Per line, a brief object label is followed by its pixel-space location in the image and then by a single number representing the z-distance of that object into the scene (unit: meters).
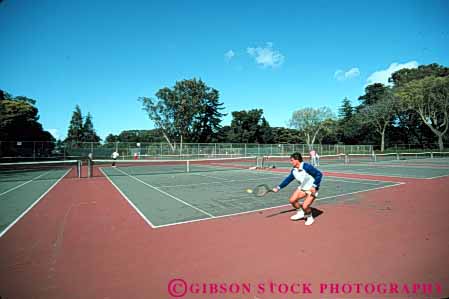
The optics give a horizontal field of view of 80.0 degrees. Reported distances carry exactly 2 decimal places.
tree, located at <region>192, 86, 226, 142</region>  51.28
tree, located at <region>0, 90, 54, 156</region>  27.42
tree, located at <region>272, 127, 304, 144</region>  66.44
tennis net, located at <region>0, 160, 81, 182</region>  15.25
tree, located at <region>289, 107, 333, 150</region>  60.06
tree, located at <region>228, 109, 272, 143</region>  61.25
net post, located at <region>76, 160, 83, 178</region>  14.92
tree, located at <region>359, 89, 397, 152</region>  50.90
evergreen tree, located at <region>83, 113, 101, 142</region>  66.94
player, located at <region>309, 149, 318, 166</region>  20.94
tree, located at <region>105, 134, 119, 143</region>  102.00
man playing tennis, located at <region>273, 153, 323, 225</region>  5.32
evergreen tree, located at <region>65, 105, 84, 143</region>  64.72
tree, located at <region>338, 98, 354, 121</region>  76.36
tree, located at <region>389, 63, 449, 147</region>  54.03
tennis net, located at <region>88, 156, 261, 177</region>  16.11
